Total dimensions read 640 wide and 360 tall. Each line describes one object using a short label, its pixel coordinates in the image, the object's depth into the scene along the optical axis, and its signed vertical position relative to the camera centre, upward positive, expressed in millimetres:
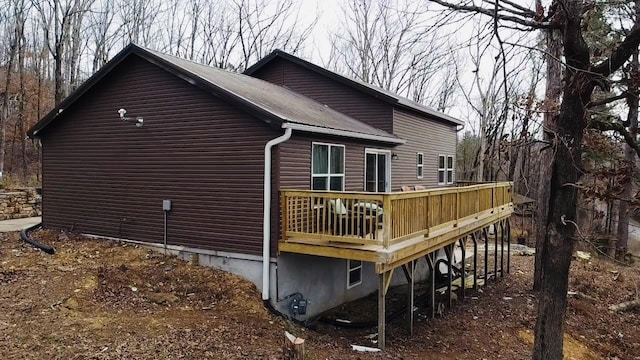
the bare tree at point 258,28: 30922 +9692
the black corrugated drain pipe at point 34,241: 10273 -1723
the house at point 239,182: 8812 -259
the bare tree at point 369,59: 30109 +7965
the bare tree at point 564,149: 6094 +406
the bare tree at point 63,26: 23078 +7449
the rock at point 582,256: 19234 -3389
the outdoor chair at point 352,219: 8078 -830
